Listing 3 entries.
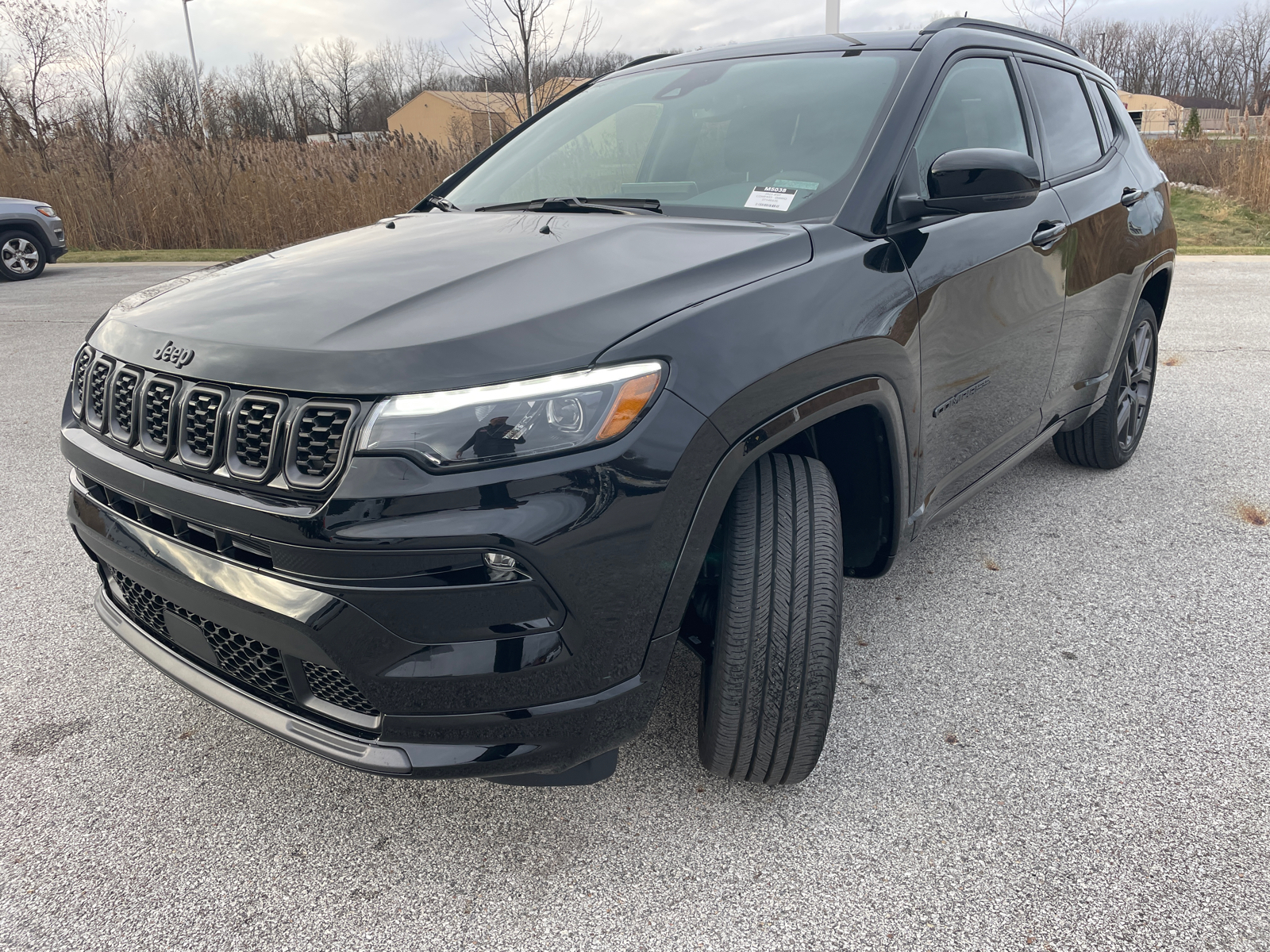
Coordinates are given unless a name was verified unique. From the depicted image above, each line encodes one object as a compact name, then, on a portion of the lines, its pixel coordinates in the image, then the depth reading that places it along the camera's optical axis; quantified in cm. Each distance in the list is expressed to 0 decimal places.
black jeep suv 150
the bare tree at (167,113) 1531
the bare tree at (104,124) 1478
